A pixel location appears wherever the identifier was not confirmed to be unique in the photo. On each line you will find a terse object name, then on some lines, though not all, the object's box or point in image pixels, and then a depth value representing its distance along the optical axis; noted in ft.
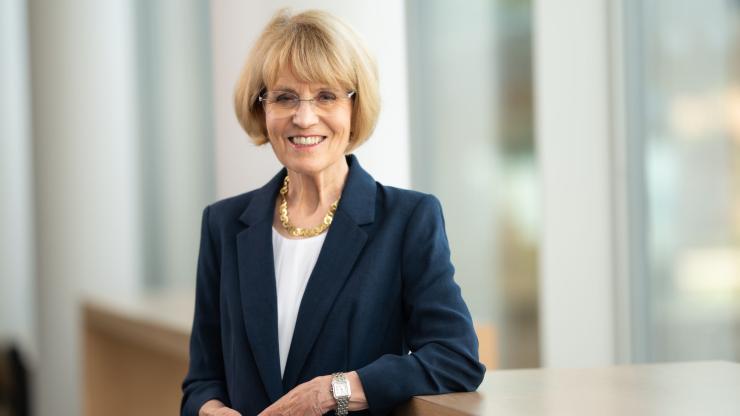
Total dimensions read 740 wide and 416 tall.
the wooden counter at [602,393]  11.74
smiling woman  12.14
